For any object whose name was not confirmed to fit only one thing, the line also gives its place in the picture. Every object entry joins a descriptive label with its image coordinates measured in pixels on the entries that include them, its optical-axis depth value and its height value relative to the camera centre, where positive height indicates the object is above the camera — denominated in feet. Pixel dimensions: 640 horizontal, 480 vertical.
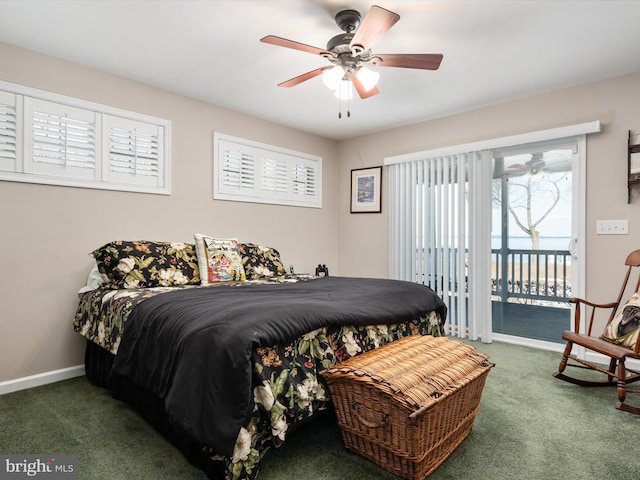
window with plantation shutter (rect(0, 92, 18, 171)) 8.41 +2.37
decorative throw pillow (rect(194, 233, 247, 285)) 10.08 -0.67
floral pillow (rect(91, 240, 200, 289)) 8.73 -0.69
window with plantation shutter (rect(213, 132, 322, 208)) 12.65 +2.42
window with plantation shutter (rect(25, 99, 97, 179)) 8.83 +2.38
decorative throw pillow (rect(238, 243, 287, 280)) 11.18 -0.77
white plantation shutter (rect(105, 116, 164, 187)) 10.07 +2.40
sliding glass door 12.30 -0.05
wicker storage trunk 4.97 -2.38
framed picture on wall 15.65 +2.11
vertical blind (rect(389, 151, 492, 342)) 12.66 +0.27
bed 4.70 -1.66
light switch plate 10.18 +0.38
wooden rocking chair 7.42 -2.26
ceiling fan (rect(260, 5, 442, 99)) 6.50 +3.61
